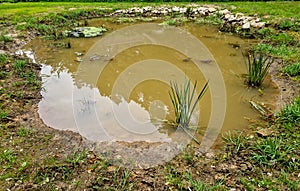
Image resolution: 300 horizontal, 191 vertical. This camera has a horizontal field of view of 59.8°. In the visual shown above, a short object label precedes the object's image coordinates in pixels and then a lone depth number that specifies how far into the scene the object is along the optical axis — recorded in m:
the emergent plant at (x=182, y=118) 3.80
